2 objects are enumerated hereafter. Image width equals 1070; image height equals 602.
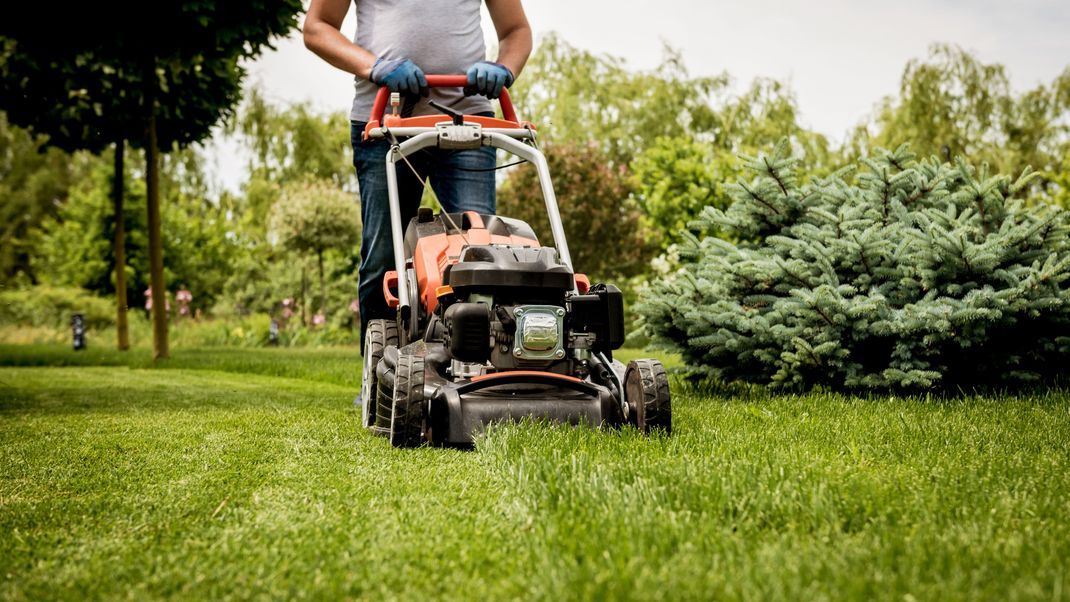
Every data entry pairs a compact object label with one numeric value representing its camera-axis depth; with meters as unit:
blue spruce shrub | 3.84
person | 3.81
